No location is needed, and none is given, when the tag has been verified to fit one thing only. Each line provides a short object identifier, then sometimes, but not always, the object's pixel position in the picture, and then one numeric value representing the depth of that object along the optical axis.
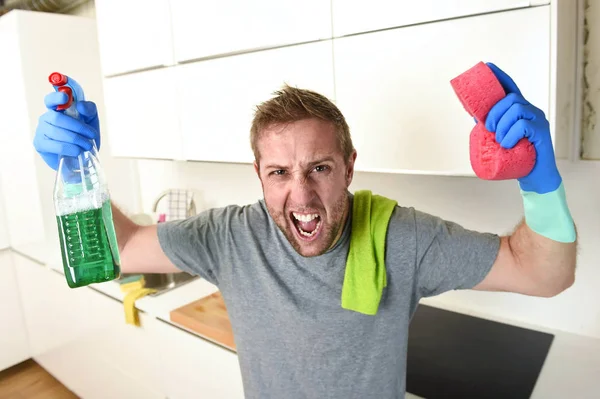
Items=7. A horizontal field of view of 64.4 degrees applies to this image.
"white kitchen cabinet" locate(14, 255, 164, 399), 2.05
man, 0.99
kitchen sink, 2.23
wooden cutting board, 1.59
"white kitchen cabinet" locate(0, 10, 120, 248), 2.39
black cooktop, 1.23
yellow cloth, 1.93
